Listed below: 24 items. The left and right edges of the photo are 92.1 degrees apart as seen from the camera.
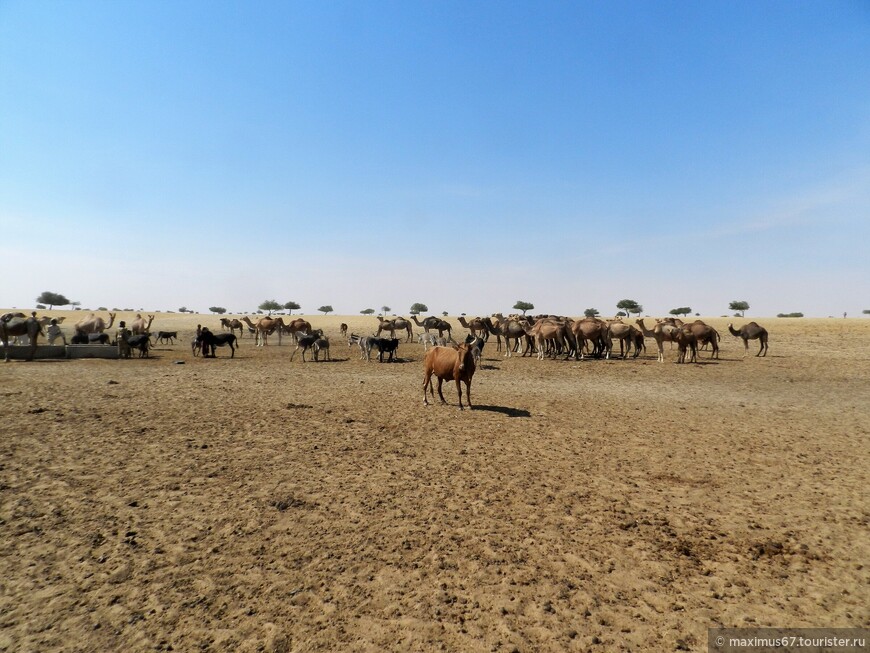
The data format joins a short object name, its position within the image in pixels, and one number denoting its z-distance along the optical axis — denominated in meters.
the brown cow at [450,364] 12.13
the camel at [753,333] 27.60
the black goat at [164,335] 34.59
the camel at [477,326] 31.24
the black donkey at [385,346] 25.84
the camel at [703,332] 24.64
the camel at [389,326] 37.56
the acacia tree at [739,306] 96.94
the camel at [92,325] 31.86
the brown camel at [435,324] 33.90
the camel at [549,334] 26.39
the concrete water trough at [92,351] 24.23
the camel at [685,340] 23.41
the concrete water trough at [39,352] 22.77
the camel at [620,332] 26.41
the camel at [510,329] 28.77
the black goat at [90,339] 27.77
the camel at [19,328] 22.95
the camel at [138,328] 30.64
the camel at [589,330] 26.33
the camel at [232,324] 38.81
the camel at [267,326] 36.04
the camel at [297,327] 34.03
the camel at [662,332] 25.08
